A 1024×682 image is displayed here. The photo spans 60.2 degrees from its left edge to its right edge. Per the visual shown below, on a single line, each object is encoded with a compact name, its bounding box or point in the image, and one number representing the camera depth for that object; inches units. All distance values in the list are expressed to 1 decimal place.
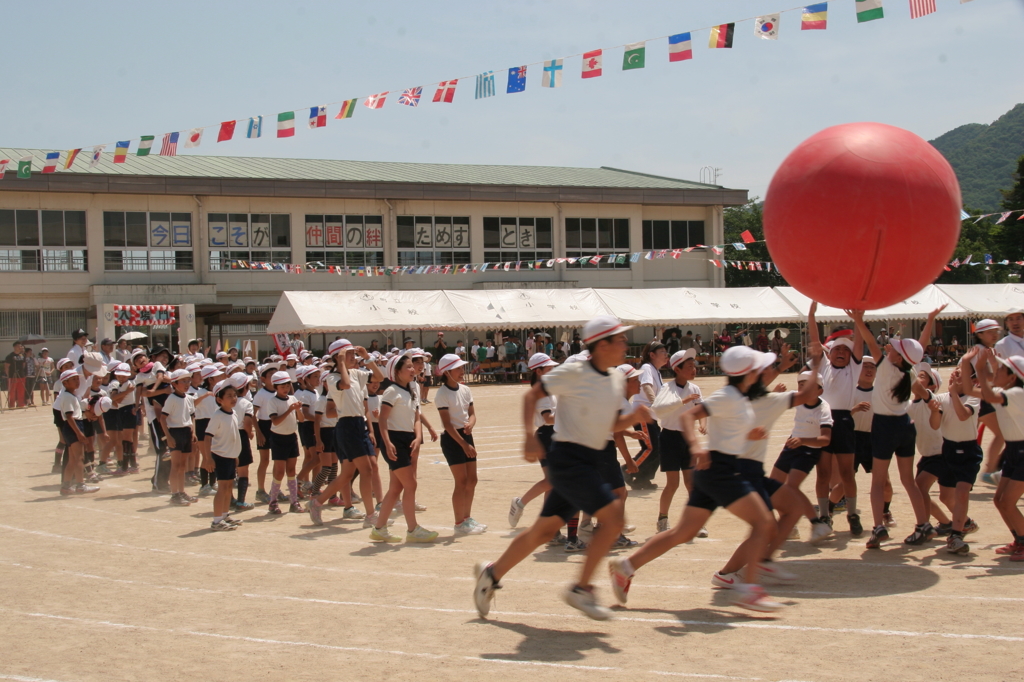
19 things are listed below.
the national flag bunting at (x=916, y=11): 442.3
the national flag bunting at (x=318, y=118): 668.3
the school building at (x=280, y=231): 1422.2
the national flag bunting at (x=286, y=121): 680.4
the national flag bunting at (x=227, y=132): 698.2
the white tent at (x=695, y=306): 1275.8
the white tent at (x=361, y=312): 1124.5
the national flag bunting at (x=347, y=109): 654.5
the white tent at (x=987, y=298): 1357.0
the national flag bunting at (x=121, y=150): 744.3
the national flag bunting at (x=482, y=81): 607.2
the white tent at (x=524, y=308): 1223.5
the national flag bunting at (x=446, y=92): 619.8
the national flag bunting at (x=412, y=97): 632.4
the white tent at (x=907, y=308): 1312.7
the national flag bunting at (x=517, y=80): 598.2
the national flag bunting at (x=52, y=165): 784.1
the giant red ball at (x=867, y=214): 261.7
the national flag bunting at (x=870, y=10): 466.0
